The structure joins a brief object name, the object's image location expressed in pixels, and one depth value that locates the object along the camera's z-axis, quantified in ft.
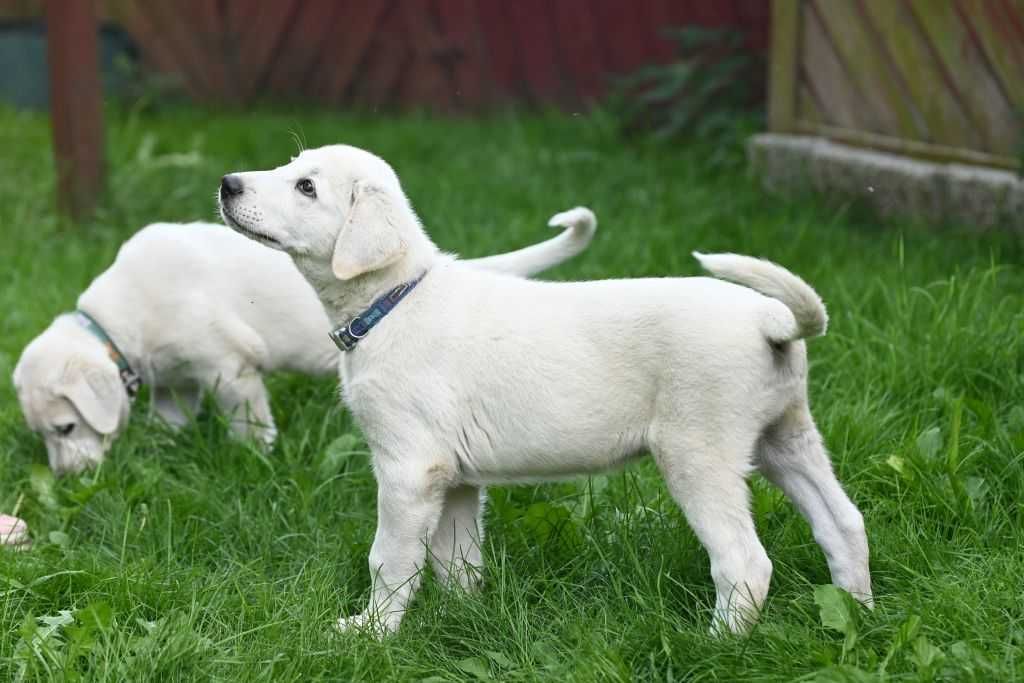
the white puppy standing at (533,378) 19.81
